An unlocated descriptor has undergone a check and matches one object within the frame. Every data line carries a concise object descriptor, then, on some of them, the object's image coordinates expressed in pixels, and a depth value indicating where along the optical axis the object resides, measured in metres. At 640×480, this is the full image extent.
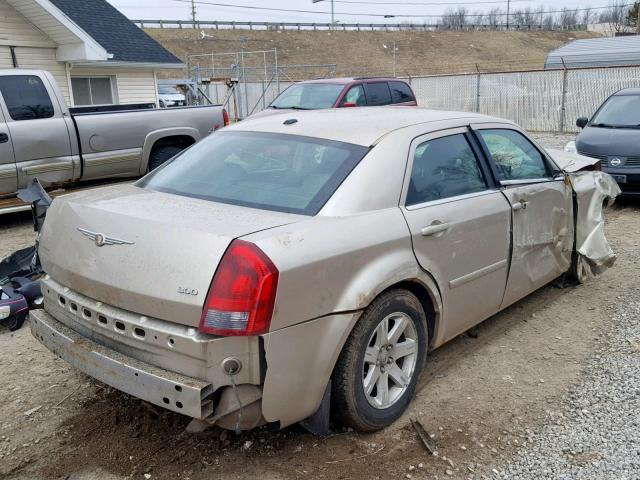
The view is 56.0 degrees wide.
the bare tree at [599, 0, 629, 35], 74.91
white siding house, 13.87
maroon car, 12.26
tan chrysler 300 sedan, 2.56
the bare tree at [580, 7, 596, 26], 93.94
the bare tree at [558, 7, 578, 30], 92.19
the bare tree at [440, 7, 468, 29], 94.68
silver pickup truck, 7.77
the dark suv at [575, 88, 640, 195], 8.67
